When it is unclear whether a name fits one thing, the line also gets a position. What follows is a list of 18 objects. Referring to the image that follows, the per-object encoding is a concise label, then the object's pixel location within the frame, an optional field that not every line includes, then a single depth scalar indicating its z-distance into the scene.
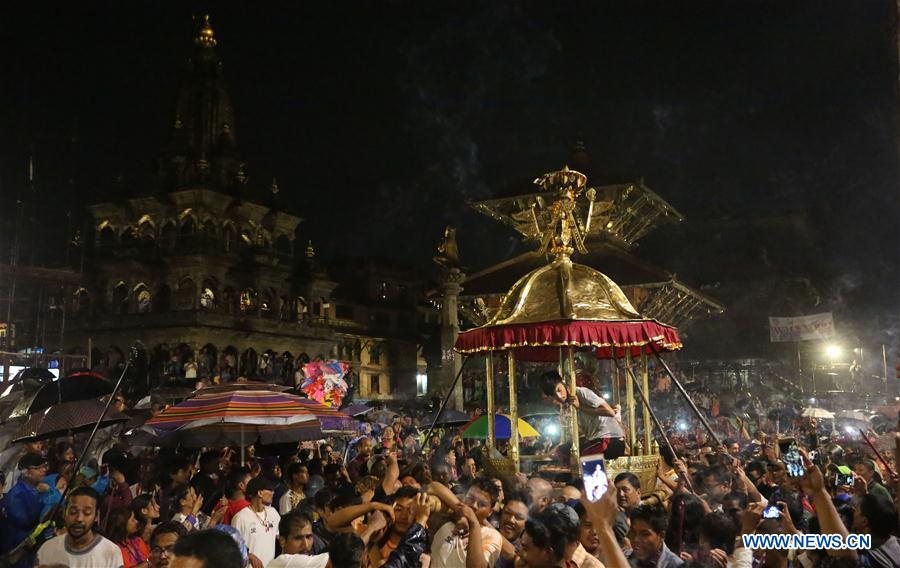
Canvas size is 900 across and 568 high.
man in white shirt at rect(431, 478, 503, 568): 5.03
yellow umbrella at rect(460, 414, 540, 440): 14.83
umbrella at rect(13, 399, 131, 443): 10.11
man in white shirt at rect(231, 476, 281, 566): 7.12
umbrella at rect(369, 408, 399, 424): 26.31
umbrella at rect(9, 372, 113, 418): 10.49
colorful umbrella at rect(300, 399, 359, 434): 11.21
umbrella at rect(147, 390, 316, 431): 10.18
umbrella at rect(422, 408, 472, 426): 18.82
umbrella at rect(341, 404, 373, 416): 18.59
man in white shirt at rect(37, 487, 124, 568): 5.73
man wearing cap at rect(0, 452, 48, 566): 7.20
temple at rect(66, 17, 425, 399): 44.34
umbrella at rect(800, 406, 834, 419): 24.83
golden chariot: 9.75
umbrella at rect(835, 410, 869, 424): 25.82
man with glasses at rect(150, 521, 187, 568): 5.70
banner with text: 32.50
